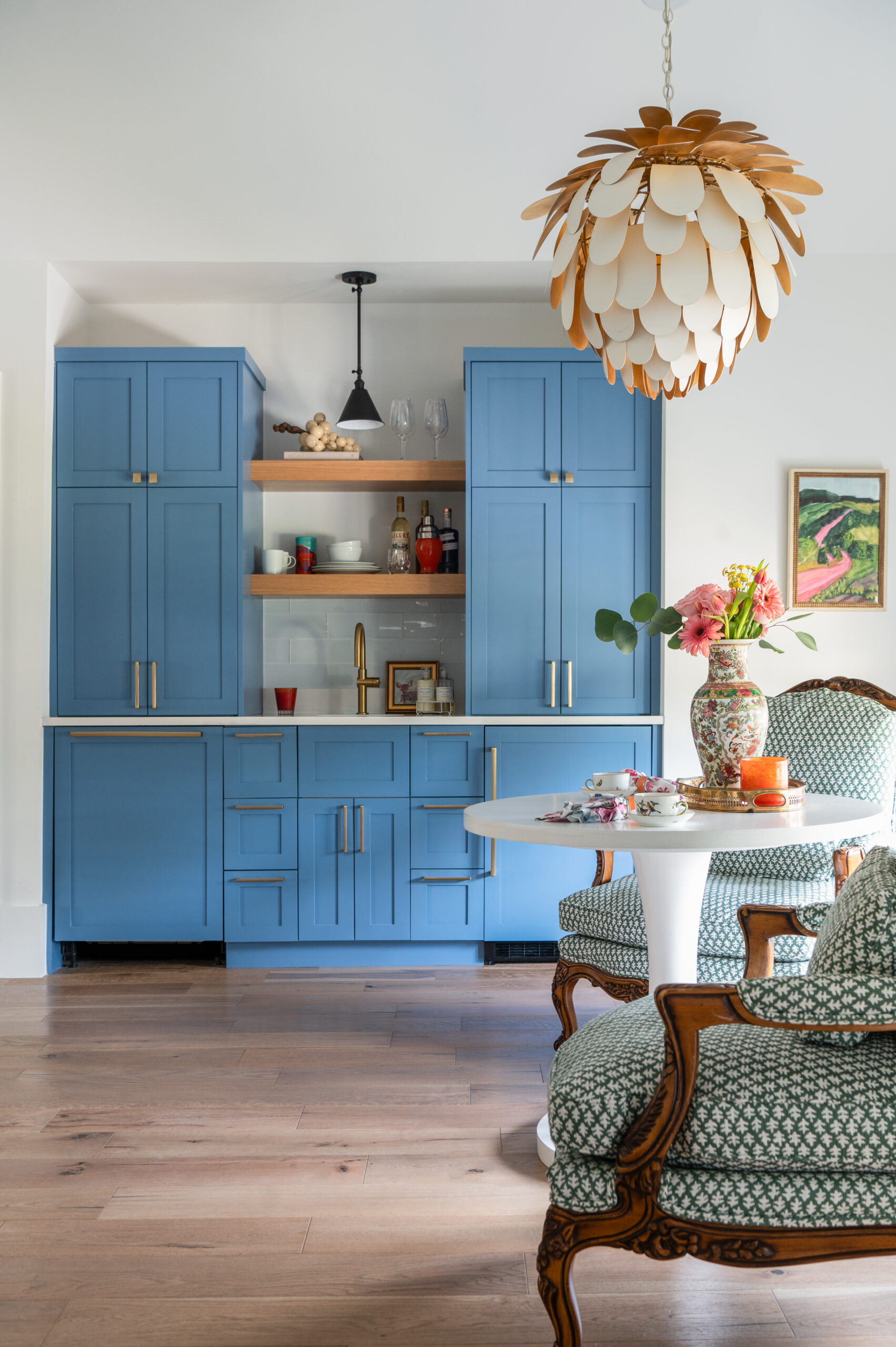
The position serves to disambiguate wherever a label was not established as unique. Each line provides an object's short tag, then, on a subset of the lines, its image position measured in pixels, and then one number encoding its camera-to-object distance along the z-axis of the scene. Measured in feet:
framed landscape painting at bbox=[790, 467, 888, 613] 12.54
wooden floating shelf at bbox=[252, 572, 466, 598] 13.03
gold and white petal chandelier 5.60
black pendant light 12.65
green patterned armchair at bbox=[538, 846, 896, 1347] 4.28
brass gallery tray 7.41
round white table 6.28
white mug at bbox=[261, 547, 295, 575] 13.22
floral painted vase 7.75
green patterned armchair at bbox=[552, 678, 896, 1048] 8.05
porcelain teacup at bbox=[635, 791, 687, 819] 6.80
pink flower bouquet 7.84
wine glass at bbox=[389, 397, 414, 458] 12.96
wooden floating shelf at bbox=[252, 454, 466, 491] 12.84
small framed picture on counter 13.67
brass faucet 13.42
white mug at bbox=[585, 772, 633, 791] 8.17
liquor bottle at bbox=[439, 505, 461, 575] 13.30
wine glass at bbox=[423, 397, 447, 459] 12.93
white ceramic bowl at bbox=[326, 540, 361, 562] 13.23
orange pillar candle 7.52
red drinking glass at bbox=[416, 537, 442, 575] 13.29
